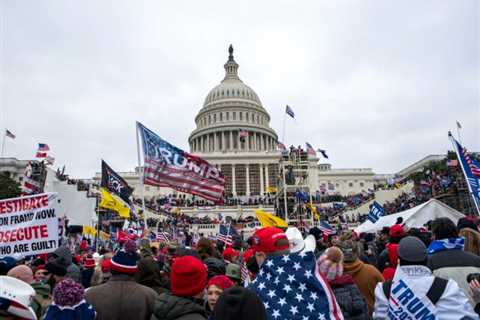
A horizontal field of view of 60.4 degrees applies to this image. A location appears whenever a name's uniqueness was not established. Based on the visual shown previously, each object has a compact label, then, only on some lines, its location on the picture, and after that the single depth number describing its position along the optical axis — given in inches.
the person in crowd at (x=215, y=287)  151.5
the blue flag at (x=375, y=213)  669.8
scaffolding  1723.5
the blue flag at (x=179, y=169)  531.5
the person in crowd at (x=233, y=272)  199.0
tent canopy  571.1
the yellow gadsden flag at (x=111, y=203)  617.6
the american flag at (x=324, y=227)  682.8
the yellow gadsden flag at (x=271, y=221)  533.6
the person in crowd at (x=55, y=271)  203.3
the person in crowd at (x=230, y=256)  311.5
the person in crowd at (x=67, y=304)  118.9
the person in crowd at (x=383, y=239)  374.0
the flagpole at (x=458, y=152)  458.0
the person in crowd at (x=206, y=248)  271.8
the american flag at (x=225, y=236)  544.1
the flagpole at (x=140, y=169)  505.4
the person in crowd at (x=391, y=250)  255.1
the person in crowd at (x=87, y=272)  266.7
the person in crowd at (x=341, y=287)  157.3
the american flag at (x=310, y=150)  1608.5
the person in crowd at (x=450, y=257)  163.5
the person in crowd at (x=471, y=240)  194.5
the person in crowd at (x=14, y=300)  111.2
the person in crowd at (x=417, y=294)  131.4
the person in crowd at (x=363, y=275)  194.2
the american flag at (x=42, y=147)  1085.8
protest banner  291.7
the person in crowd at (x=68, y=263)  215.9
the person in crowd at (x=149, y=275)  192.5
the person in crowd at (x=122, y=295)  157.6
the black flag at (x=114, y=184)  666.8
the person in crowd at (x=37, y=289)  164.2
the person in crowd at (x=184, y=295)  134.0
